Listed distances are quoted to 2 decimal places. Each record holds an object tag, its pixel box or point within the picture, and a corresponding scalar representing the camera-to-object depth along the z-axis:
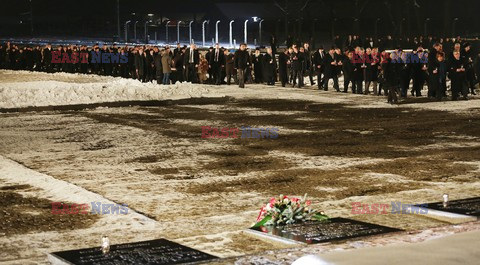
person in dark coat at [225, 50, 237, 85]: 36.47
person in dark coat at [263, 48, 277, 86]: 36.25
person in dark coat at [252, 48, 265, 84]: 37.19
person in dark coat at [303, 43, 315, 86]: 35.31
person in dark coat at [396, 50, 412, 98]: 28.91
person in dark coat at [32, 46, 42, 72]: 50.25
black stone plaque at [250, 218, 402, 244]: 8.71
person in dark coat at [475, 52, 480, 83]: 32.10
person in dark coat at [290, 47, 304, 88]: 34.28
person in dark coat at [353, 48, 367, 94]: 30.77
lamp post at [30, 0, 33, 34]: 88.03
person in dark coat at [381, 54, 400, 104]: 26.81
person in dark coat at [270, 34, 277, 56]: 42.53
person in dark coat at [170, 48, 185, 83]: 37.09
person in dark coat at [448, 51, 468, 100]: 27.40
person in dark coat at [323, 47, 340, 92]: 32.06
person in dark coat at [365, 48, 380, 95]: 30.11
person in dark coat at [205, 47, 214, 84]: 36.91
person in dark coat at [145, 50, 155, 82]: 38.66
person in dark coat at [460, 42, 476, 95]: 28.34
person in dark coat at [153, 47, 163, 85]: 37.38
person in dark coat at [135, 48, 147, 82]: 38.94
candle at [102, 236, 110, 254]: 8.22
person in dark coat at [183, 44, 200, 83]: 37.06
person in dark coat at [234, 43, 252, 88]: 34.53
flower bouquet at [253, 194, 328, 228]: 9.38
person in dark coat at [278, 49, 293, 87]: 35.34
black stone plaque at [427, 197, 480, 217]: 9.88
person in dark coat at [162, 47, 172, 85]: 36.16
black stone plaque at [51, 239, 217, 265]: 7.96
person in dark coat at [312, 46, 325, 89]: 33.33
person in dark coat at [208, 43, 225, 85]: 36.72
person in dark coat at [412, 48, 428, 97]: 29.42
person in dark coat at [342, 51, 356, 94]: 31.12
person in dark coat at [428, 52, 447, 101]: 27.94
